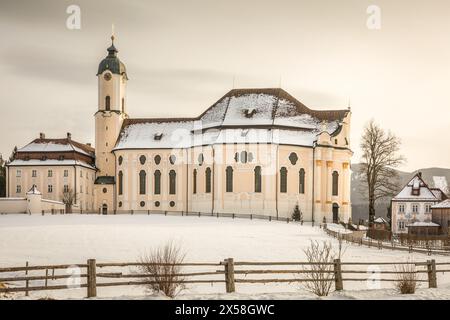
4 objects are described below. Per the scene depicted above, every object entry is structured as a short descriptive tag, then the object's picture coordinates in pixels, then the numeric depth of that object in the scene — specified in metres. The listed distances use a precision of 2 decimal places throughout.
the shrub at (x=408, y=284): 21.03
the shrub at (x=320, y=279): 20.45
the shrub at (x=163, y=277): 19.77
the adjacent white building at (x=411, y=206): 71.50
